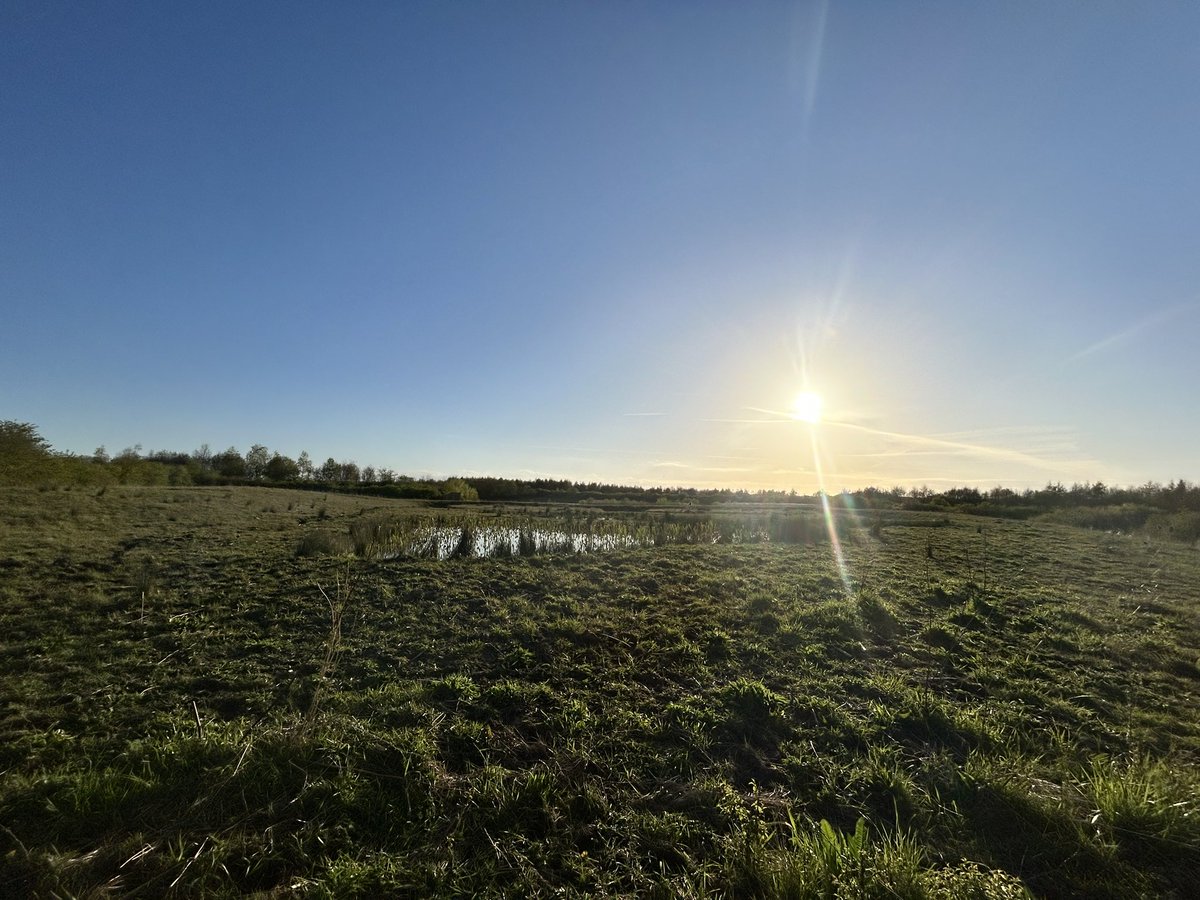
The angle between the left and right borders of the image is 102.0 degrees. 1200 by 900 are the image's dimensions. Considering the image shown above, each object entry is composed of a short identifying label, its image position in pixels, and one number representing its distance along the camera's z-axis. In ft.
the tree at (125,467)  139.33
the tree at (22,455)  90.89
